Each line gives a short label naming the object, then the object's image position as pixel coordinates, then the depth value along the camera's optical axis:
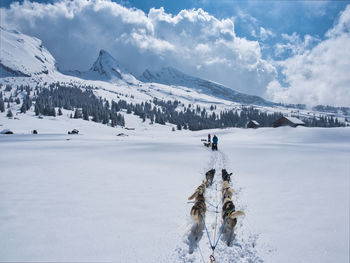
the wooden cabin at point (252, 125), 81.75
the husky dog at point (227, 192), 7.59
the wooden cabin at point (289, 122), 61.59
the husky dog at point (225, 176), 9.98
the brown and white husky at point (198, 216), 5.55
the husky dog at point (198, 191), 7.33
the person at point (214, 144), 22.12
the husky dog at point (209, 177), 10.03
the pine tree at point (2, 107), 103.64
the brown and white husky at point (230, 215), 5.34
